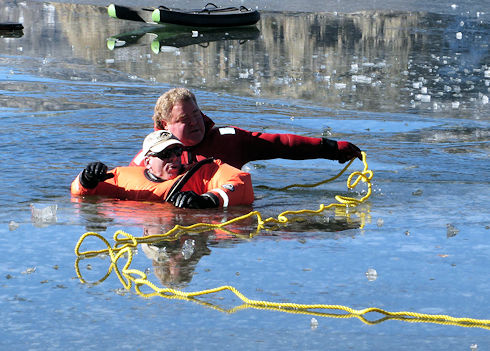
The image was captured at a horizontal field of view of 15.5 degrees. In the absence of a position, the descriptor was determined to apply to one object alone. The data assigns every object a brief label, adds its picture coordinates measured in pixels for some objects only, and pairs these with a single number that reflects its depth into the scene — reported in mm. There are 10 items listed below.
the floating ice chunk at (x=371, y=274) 9721
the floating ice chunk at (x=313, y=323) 8277
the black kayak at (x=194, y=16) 41875
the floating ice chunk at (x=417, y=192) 14714
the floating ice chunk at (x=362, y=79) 29062
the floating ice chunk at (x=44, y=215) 12363
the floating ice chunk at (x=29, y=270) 9705
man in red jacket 14157
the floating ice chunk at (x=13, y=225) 11851
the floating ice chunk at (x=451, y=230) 11759
